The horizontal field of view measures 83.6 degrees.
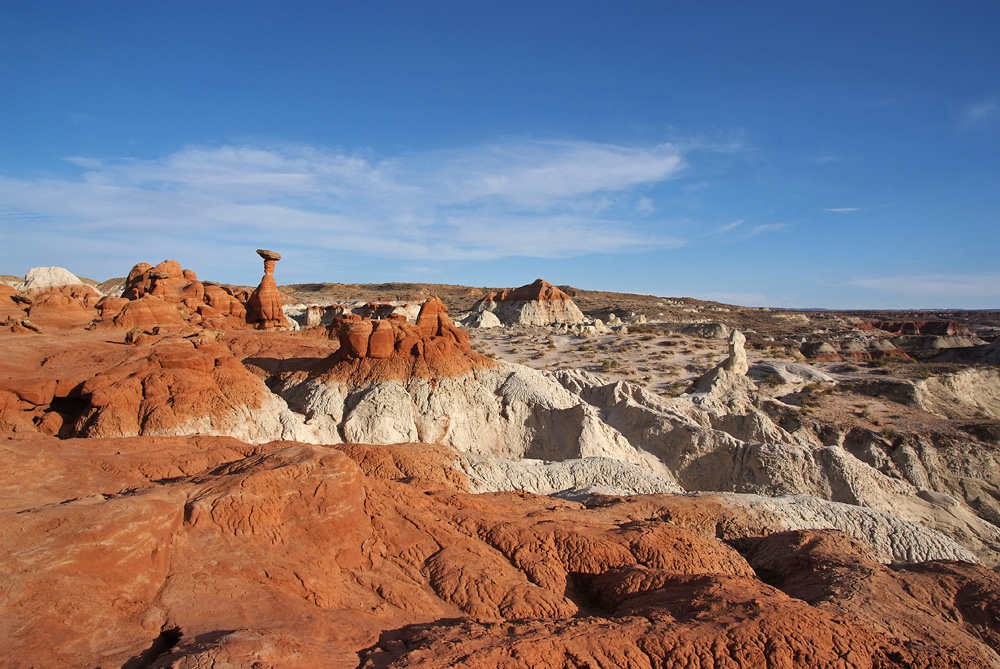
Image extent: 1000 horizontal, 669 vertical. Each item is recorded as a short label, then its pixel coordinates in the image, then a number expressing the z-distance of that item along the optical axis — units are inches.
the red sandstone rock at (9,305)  932.1
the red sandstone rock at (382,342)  682.2
